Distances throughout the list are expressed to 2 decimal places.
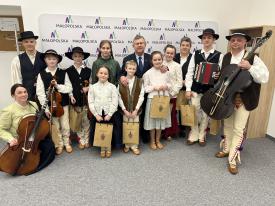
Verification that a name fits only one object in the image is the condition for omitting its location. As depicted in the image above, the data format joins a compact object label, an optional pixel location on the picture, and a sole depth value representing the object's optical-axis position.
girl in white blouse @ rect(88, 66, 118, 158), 2.72
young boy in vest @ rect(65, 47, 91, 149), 2.85
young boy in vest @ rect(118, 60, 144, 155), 2.80
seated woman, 2.35
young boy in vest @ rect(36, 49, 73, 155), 2.68
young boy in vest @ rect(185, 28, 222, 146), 2.78
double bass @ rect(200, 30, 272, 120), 2.27
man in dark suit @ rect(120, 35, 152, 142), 2.96
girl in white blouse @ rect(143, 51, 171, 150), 2.80
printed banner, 3.11
